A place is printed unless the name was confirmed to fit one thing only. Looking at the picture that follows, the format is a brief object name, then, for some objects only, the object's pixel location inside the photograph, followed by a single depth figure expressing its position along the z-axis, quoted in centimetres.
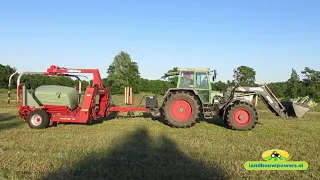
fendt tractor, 781
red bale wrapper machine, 771
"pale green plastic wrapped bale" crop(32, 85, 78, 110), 811
